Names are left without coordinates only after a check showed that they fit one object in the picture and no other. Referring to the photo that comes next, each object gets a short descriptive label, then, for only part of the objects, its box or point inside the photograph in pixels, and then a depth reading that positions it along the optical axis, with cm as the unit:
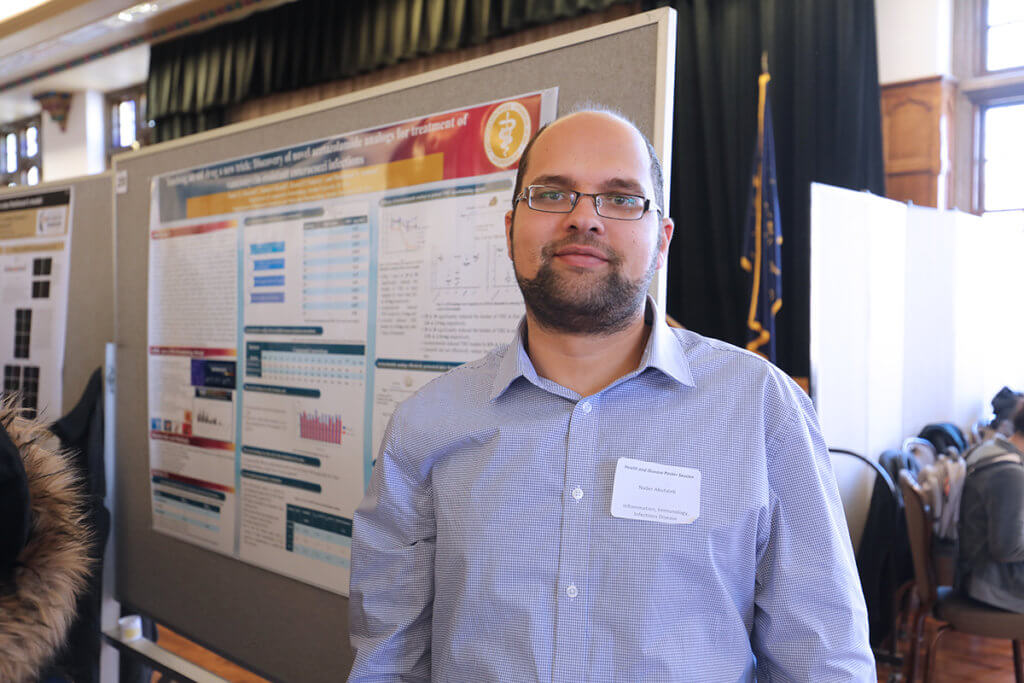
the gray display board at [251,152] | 139
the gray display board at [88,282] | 260
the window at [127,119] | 765
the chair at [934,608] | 263
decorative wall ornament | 784
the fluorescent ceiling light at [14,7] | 212
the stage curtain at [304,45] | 512
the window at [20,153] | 859
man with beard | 99
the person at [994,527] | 258
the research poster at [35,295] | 275
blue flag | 386
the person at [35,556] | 113
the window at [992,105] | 460
